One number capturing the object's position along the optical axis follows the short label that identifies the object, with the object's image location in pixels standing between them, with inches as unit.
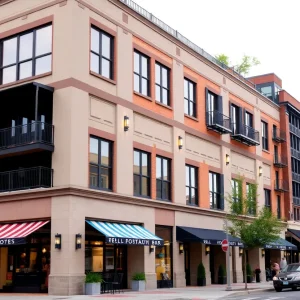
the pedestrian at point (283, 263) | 1710.4
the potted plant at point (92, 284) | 1015.6
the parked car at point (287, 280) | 1214.9
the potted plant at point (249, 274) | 1595.4
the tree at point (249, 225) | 1305.4
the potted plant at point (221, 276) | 1502.2
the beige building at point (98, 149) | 1055.6
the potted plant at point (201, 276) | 1398.9
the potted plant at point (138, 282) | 1154.7
